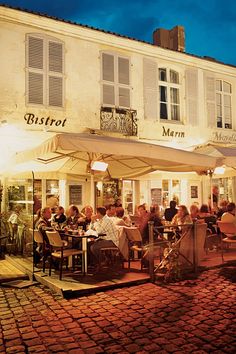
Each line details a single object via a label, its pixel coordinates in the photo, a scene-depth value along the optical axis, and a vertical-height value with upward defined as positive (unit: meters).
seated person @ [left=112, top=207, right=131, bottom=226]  8.16 -0.39
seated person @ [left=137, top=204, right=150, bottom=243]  8.20 -0.53
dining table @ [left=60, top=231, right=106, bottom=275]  7.14 -0.67
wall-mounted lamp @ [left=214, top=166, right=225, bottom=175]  10.47 +0.89
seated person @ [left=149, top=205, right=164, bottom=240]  8.18 -0.35
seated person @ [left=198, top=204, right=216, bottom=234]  9.52 -0.45
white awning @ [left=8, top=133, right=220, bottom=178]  6.78 +1.00
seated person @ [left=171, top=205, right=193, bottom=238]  7.61 -0.37
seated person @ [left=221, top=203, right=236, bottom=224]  8.46 -0.36
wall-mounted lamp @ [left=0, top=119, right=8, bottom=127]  10.34 +2.24
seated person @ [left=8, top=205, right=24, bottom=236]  9.80 -0.43
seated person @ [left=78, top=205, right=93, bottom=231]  8.91 -0.39
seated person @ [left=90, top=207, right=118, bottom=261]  7.49 -0.63
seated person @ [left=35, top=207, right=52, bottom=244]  7.84 -0.45
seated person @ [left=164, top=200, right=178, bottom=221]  10.41 -0.31
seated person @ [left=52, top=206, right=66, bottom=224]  9.60 -0.40
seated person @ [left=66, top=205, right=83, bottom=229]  9.05 -0.36
